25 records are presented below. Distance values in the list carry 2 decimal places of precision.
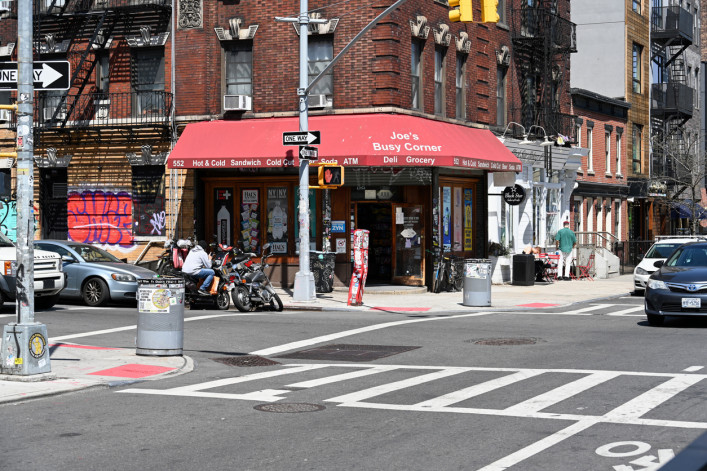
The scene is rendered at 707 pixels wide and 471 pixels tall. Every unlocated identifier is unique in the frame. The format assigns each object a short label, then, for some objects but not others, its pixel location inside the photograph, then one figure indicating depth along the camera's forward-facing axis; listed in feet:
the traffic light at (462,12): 54.39
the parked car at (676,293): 55.31
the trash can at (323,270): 86.28
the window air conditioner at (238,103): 89.86
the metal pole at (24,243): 37.86
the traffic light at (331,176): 73.87
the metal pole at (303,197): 74.54
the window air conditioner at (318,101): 87.76
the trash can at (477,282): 74.02
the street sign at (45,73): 38.83
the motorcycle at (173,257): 76.79
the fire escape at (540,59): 109.60
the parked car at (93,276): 72.38
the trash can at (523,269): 100.17
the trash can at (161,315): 46.09
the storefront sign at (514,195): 98.32
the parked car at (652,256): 84.69
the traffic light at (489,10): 55.01
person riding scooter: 70.74
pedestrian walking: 107.96
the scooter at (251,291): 68.80
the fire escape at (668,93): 155.74
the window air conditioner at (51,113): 96.94
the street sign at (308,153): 73.61
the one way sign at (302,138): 73.26
